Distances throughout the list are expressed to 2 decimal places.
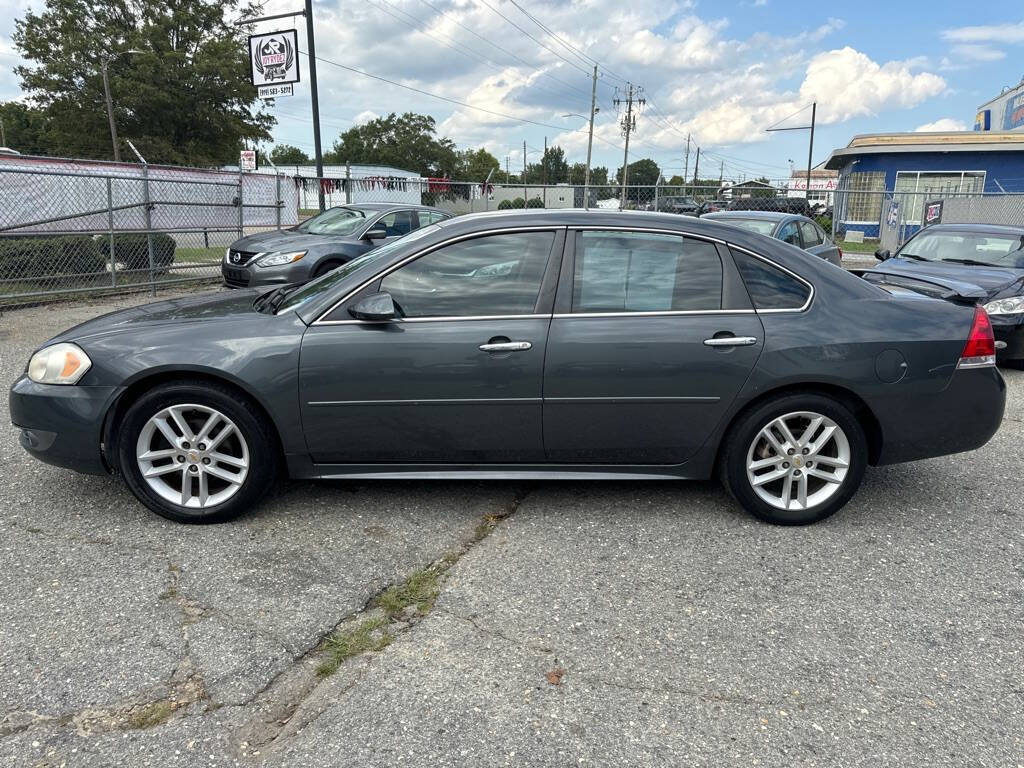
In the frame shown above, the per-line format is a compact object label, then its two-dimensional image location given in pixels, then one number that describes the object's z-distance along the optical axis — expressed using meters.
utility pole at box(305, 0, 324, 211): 15.68
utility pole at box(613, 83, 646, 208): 58.22
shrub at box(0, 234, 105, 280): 9.99
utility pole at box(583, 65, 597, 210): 51.70
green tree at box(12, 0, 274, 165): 36.28
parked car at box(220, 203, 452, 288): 9.59
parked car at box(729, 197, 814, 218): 21.65
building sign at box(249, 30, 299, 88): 15.80
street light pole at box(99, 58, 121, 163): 34.00
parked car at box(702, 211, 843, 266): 8.88
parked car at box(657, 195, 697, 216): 20.92
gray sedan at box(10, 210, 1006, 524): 3.44
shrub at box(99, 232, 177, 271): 11.52
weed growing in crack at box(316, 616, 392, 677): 2.55
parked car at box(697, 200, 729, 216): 17.59
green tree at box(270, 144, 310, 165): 116.04
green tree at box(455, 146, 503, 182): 96.94
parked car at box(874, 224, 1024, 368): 7.01
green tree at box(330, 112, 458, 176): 87.56
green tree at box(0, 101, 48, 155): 66.50
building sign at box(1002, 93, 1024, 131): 34.97
